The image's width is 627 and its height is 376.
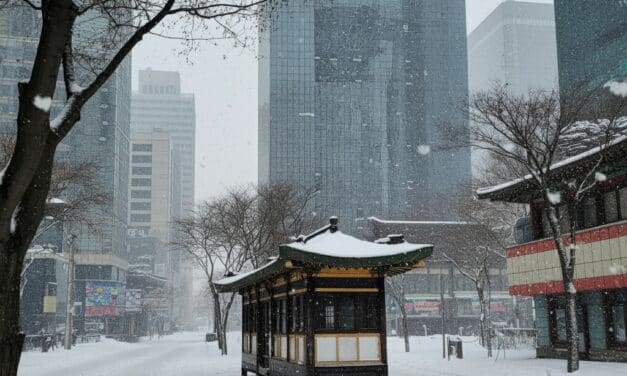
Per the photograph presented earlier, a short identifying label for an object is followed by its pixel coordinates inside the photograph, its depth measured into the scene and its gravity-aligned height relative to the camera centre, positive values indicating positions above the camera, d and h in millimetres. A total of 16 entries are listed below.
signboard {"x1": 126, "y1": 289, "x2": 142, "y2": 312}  90875 -203
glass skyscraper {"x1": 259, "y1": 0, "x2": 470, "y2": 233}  134625 +41083
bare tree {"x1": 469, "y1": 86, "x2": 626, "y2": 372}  20422 +5245
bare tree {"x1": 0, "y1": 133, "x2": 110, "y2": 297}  32344 +5625
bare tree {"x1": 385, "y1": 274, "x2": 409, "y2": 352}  38297 +156
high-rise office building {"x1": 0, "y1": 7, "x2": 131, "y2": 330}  83125 +21232
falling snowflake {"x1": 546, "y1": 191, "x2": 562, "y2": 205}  24498 +3431
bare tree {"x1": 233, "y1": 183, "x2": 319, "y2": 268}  42094 +5058
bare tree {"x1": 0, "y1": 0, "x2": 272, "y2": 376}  7816 +1700
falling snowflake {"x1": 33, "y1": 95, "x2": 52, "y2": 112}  7891 +2275
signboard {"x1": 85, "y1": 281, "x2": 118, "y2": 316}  80688 -1
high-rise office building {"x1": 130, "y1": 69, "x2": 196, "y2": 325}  155125 +8902
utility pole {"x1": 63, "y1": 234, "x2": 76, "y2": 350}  48875 -335
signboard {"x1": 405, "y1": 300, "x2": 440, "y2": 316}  71875 -1297
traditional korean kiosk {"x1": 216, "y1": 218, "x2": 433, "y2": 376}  15609 -13
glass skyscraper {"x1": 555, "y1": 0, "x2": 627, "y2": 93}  58188 +23094
